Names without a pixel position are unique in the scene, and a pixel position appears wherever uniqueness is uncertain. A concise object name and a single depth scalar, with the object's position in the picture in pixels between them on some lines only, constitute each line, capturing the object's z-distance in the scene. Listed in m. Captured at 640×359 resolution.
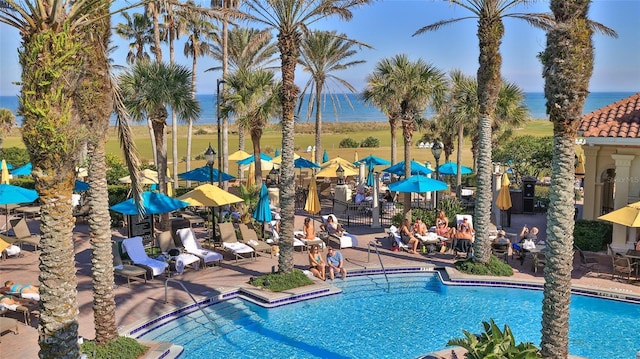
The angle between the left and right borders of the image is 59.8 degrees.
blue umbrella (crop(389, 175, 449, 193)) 18.00
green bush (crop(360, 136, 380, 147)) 63.33
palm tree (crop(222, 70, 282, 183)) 23.56
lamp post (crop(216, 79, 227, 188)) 21.81
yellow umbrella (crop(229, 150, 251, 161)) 29.56
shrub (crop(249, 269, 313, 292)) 13.67
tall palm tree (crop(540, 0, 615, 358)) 8.58
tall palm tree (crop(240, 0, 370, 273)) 12.87
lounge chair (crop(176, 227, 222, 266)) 15.54
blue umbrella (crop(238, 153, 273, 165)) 29.33
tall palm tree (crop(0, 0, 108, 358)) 6.14
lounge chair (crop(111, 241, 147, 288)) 13.73
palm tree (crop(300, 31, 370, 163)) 28.91
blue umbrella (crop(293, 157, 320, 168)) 26.80
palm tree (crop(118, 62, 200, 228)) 18.36
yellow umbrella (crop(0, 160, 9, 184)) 23.51
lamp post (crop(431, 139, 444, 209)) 20.44
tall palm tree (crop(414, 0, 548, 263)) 13.98
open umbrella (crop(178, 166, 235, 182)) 22.70
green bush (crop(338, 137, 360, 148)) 64.82
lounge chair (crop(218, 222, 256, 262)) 16.39
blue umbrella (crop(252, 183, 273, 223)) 17.48
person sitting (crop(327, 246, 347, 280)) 14.98
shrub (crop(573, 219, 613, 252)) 17.00
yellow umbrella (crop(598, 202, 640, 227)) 14.26
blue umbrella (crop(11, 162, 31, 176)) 25.08
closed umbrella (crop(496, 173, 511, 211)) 20.17
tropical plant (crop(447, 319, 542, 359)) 8.14
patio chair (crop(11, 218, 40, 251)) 17.17
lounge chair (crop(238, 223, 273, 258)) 16.78
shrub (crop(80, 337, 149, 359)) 9.34
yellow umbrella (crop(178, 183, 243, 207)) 16.70
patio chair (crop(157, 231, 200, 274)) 14.79
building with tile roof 16.45
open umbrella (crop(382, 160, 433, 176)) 24.12
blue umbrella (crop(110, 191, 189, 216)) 15.54
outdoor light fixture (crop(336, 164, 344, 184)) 24.53
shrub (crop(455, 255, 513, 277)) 15.06
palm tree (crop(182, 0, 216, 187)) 31.44
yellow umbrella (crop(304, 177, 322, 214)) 20.41
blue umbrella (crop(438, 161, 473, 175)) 28.31
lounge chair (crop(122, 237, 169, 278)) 14.31
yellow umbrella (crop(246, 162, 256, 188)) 27.05
